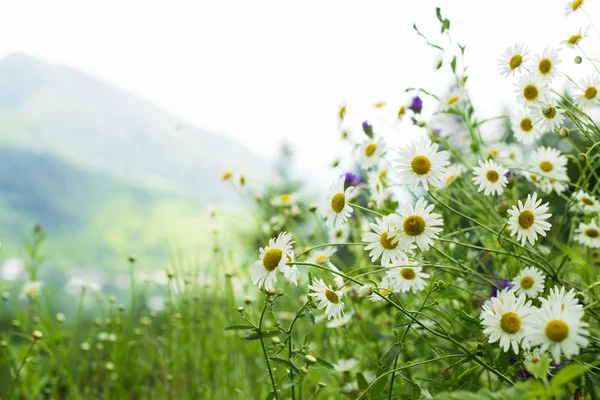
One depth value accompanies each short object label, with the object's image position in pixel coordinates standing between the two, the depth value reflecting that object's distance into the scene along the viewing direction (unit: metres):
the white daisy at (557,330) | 0.52
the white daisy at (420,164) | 0.73
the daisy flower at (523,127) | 1.00
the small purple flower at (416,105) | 1.21
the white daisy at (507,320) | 0.64
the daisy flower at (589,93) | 0.95
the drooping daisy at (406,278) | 0.85
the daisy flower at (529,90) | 0.83
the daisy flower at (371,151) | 1.16
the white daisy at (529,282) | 0.78
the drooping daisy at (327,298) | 0.71
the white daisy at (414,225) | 0.69
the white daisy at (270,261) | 0.70
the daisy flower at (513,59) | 0.95
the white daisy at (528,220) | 0.73
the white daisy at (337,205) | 0.76
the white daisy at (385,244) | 0.71
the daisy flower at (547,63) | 0.93
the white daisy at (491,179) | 0.88
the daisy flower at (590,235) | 1.02
